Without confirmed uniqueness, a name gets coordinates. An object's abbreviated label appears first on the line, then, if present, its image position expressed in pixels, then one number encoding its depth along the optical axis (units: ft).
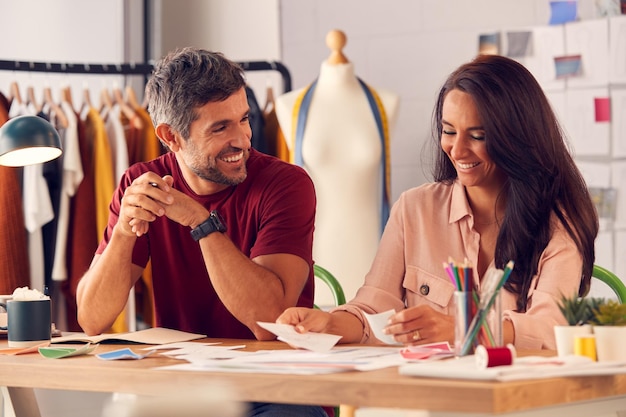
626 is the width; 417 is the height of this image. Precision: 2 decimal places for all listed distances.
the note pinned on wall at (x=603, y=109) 17.88
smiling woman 9.86
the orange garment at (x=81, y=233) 17.28
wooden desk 6.09
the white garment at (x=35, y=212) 16.92
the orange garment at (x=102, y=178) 17.57
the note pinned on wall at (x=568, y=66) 18.13
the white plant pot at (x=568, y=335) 7.40
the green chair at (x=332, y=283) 12.05
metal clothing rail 17.36
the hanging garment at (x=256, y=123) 17.81
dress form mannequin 16.93
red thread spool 6.70
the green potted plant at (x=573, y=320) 7.42
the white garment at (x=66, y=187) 17.27
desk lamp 10.17
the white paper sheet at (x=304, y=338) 8.36
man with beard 10.49
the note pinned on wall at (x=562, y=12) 18.24
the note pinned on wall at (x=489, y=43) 18.81
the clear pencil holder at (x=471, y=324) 7.68
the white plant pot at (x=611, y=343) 7.21
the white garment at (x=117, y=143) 17.74
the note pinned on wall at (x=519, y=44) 18.60
